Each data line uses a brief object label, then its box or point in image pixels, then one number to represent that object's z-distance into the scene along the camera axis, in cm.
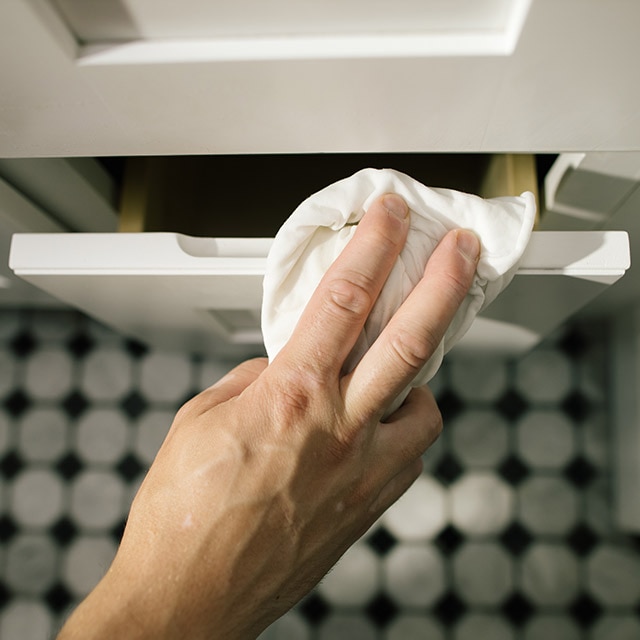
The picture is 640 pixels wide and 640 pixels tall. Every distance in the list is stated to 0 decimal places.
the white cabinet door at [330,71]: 27
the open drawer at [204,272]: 36
